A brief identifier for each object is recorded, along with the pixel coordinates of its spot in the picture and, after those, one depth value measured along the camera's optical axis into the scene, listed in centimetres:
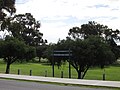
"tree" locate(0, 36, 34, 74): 3816
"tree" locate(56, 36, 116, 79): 2986
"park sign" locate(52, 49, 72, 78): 2881
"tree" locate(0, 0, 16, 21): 4858
